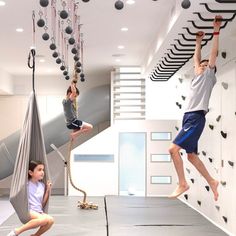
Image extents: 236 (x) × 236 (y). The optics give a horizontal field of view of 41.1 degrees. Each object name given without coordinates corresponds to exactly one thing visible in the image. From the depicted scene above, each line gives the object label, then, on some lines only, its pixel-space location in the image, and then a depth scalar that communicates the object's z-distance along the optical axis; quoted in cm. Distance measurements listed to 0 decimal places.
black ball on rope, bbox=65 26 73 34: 290
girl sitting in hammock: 326
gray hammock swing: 312
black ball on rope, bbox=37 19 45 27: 280
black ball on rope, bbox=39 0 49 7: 237
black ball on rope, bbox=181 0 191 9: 231
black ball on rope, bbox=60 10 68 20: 250
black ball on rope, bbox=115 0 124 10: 223
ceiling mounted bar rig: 338
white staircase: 797
